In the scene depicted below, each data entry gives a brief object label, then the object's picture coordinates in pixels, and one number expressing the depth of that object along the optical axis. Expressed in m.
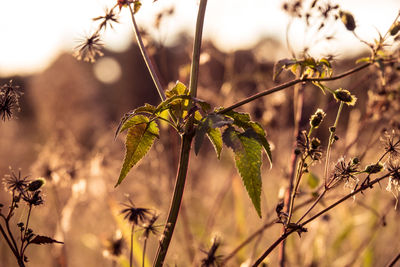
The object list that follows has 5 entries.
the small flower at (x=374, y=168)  0.53
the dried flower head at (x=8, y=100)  0.53
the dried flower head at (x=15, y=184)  0.53
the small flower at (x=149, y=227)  0.54
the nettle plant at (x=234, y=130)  0.50
